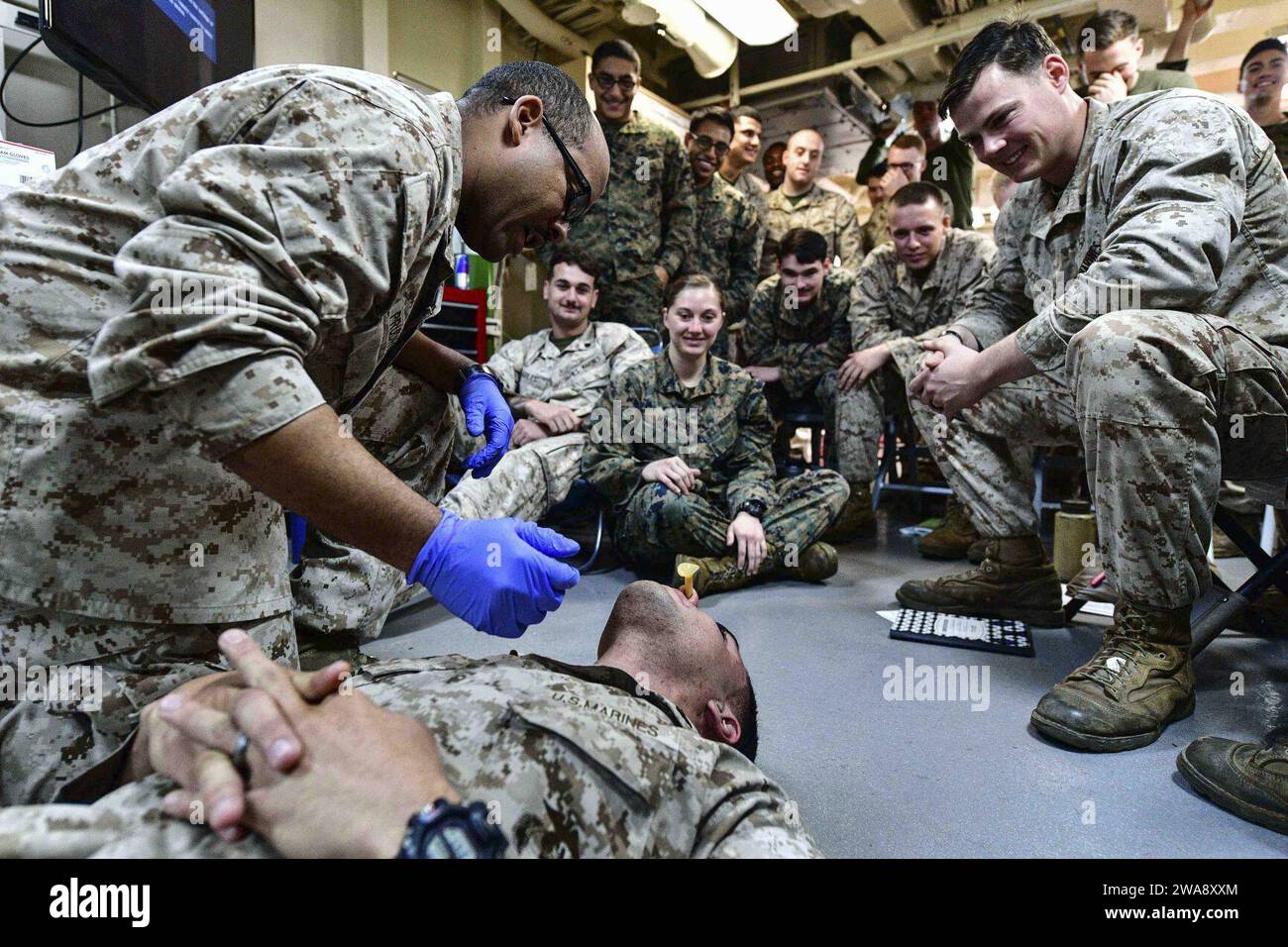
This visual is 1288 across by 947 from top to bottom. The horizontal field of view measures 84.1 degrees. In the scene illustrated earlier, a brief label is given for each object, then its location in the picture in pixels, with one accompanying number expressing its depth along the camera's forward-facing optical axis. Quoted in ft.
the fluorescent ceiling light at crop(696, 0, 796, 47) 16.39
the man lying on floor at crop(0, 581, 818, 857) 1.96
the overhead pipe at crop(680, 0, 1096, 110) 16.12
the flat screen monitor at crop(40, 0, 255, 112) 6.57
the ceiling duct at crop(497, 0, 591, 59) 16.72
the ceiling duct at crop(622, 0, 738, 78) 15.70
